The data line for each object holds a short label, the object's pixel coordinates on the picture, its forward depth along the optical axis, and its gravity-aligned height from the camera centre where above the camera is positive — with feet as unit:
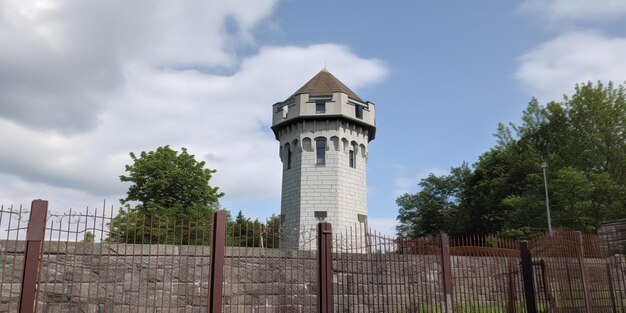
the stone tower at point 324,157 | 87.61 +21.55
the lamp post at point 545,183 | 75.41 +13.62
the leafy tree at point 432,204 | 158.59 +22.18
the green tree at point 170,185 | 99.35 +18.49
